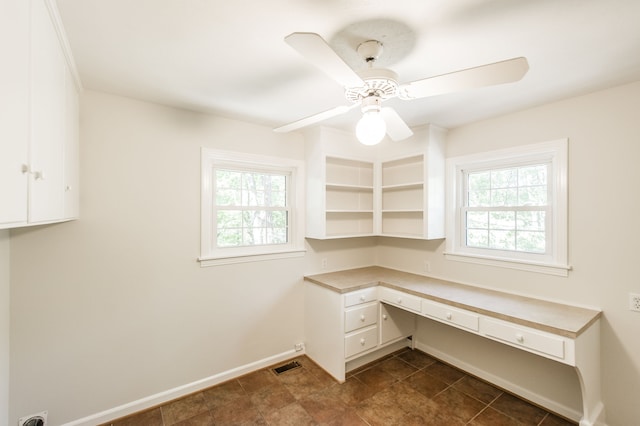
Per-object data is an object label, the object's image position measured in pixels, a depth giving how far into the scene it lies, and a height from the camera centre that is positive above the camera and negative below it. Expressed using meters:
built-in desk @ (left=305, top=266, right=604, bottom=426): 1.84 -0.81
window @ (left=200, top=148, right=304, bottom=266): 2.62 +0.07
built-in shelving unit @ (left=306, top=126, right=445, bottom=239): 2.90 +0.32
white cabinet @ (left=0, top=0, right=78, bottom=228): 0.88 +0.36
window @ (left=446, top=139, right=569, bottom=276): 2.28 +0.07
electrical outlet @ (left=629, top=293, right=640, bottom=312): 1.92 -0.58
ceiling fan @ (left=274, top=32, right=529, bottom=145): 1.11 +0.63
